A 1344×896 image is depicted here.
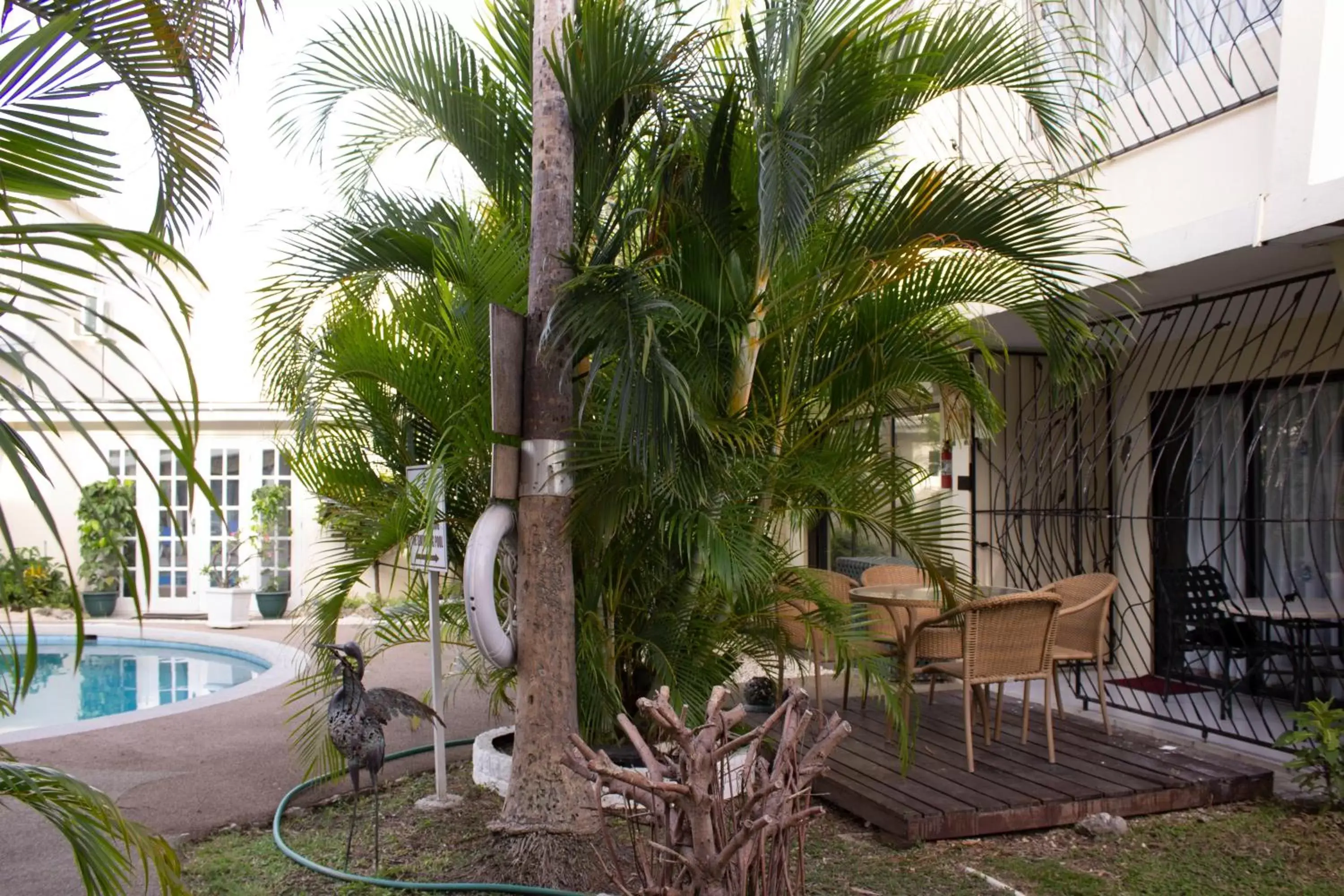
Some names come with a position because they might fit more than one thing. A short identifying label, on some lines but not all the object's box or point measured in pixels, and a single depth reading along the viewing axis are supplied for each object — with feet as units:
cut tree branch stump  7.04
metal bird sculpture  13.32
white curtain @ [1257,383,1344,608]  21.31
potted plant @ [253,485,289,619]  47.16
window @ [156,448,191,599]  48.78
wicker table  18.08
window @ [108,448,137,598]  48.44
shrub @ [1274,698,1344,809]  14.98
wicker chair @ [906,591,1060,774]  16.11
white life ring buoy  13.37
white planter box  43.68
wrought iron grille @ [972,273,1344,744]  20.15
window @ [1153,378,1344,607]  21.33
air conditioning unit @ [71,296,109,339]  52.80
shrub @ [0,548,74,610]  46.47
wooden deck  14.42
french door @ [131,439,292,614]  47.88
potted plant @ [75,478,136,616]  44.83
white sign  14.90
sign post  15.02
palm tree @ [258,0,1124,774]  13.41
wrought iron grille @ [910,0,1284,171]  18.48
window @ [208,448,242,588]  47.16
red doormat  22.58
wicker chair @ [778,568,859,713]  16.72
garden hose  12.34
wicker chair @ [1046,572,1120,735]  17.75
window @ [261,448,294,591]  47.96
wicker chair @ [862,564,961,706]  17.46
